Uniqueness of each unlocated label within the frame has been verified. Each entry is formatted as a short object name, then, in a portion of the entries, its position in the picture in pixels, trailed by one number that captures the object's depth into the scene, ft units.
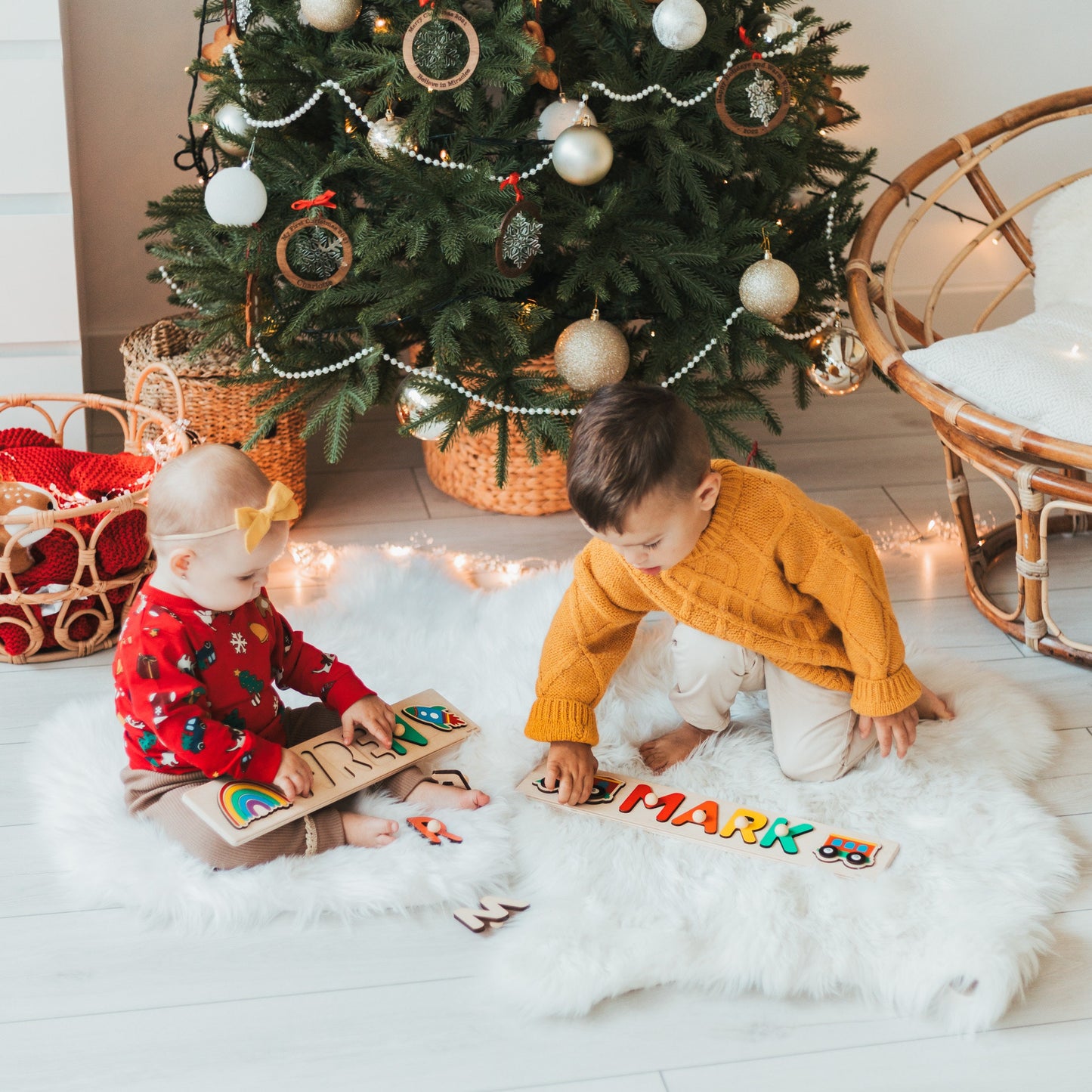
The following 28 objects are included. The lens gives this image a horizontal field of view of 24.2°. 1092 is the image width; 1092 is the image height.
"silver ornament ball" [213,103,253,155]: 11.53
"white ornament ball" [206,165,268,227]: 11.22
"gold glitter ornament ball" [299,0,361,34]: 11.14
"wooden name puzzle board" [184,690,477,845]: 10.00
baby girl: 9.97
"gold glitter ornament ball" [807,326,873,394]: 11.94
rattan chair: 10.97
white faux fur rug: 9.75
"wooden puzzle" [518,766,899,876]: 10.12
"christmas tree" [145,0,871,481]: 11.28
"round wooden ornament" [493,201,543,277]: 11.17
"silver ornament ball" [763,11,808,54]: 11.57
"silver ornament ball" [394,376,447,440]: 11.82
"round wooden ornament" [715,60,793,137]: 11.31
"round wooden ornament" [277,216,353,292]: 11.26
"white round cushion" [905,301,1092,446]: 10.98
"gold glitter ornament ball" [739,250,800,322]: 11.48
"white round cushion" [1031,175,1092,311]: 12.12
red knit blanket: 11.32
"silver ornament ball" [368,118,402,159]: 11.32
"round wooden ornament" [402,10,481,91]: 10.96
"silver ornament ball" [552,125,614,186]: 11.12
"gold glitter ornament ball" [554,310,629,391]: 11.41
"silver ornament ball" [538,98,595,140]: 11.27
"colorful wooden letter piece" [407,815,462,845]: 10.24
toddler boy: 9.72
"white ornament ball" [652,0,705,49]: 11.10
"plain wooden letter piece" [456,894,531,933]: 9.98
